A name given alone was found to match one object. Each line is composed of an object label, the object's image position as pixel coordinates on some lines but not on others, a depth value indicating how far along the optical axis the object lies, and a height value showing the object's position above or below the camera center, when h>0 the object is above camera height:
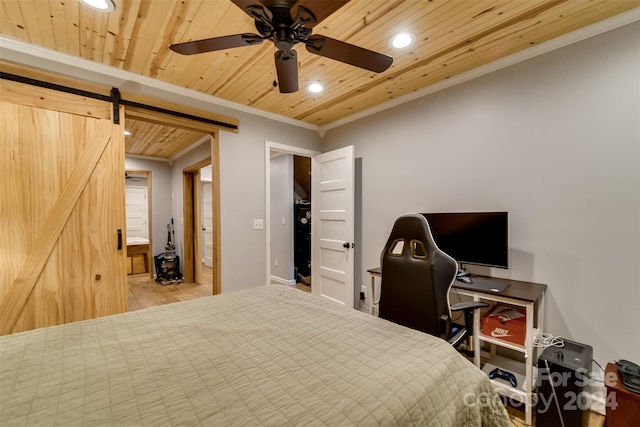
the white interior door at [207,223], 6.53 -0.30
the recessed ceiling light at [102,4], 1.52 +1.22
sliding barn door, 1.83 +0.02
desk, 1.71 -0.76
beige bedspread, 0.72 -0.56
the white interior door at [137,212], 6.34 -0.01
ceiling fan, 1.15 +0.90
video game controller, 1.89 -1.23
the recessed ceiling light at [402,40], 1.89 +1.25
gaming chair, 1.54 -0.47
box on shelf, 1.82 -0.83
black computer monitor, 2.06 -0.23
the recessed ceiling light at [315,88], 2.62 +1.25
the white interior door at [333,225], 3.25 -0.20
